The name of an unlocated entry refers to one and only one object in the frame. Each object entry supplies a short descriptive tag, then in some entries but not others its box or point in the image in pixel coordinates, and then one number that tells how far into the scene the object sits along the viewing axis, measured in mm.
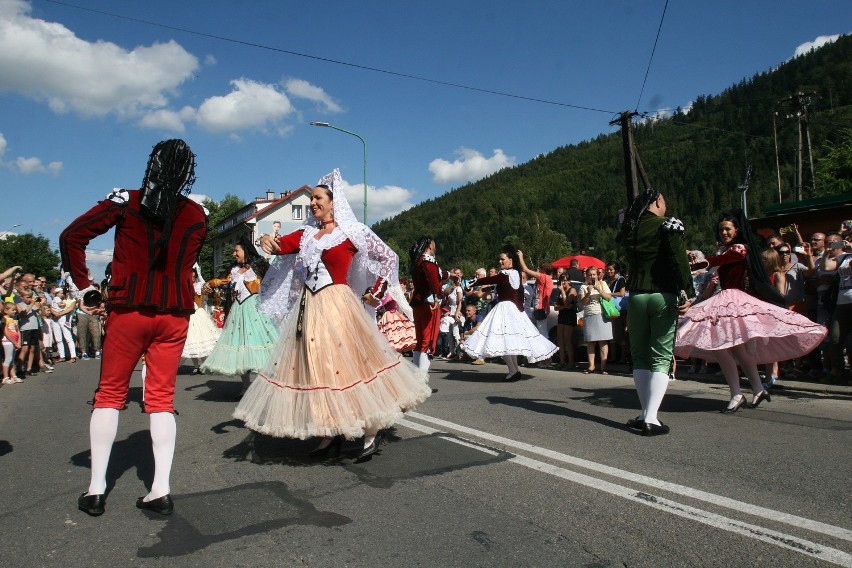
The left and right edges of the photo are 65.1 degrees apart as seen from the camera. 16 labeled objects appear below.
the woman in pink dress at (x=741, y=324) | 6512
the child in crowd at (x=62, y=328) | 17441
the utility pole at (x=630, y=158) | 23297
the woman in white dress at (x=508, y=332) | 9875
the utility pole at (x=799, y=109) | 34906
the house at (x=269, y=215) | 80806
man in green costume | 5633
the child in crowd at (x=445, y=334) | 15564
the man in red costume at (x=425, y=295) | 8445
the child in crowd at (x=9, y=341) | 12133
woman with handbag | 11445
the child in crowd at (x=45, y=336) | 15434
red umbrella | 17892
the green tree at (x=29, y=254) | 87500
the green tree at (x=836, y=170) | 42594
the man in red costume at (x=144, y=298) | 3803
